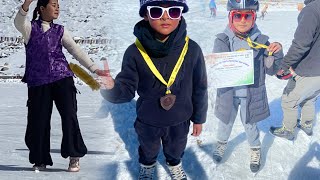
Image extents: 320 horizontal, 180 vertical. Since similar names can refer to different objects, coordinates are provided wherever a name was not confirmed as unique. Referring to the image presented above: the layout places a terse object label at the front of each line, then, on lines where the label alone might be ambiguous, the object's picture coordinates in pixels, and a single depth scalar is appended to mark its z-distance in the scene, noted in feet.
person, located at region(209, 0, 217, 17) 36.21
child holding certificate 10.97
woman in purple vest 9.55
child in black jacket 8.63
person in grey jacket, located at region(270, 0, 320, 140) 11.44
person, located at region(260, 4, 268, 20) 41.16
